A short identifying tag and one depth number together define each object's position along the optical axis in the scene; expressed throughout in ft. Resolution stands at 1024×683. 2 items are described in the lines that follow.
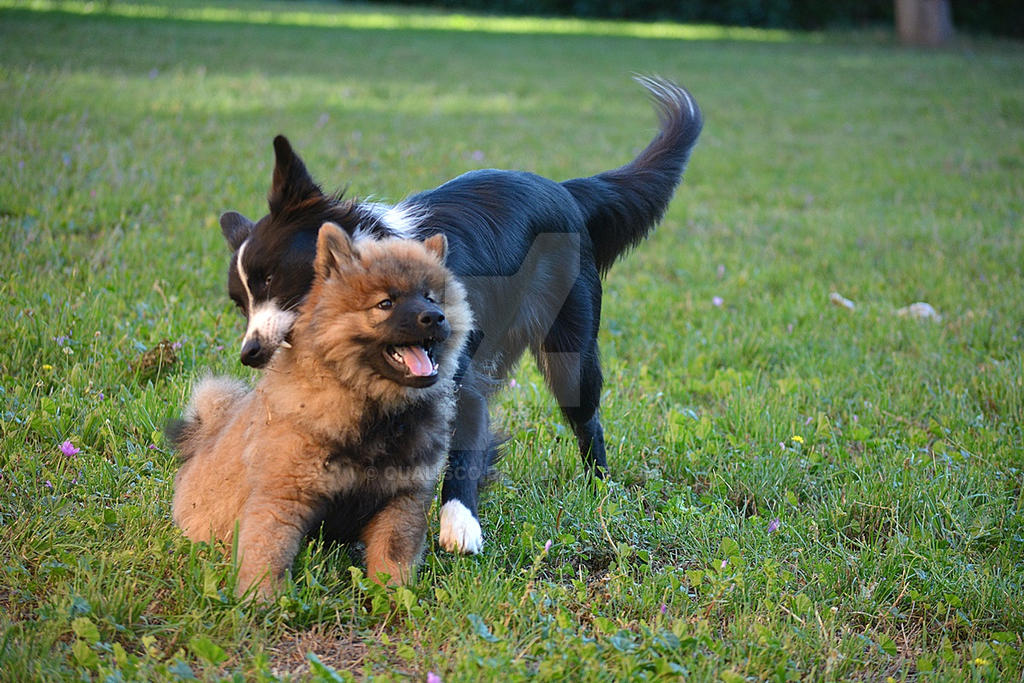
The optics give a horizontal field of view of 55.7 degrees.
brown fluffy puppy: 9.59
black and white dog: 11.02
